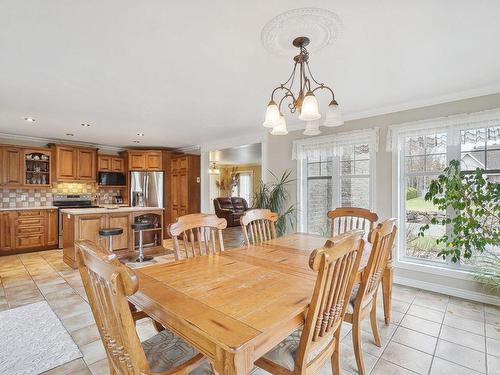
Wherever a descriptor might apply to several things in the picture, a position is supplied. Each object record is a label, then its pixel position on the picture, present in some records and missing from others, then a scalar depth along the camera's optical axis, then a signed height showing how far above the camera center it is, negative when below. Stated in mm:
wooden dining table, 880 -518
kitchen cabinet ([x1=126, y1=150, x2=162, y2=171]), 6363 +632
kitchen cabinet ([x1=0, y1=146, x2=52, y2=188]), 4949 +391
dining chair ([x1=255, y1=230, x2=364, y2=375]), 1048 -596
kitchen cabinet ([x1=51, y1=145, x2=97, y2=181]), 5434 +491
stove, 5695 -352
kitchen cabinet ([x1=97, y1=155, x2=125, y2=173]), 6184 +540
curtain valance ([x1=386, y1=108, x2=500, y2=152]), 2807 +687
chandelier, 1637 +505
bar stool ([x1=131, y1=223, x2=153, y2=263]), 4348 -837
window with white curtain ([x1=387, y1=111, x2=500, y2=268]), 2908 +300
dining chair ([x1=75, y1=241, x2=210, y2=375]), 780 -509
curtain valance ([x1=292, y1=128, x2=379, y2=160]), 3602 +631
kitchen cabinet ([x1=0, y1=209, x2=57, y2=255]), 4766 -867
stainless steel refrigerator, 6383 -69
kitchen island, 3973 -643
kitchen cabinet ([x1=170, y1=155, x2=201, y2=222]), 6406 +3
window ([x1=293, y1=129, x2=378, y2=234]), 3734 +164
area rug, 1842 -1277
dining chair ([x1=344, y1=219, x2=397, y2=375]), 1585 -661
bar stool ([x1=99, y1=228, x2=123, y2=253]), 3918 -723
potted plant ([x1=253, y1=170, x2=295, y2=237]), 4277 -261
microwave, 6148 +157
